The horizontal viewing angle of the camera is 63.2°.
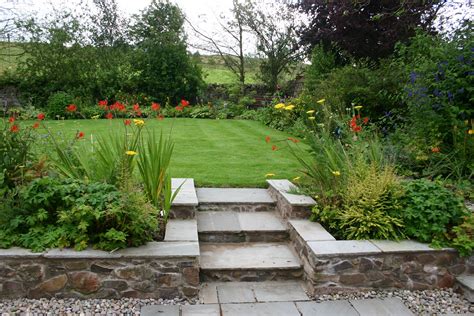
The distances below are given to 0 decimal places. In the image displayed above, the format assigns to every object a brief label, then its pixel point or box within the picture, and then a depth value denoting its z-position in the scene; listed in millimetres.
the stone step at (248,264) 3127
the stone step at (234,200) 3975
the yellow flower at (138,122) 3172
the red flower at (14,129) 3225
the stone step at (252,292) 2889
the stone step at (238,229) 3551
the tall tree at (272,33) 13305
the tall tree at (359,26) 8977
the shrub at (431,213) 3168
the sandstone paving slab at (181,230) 3121
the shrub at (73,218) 2820
